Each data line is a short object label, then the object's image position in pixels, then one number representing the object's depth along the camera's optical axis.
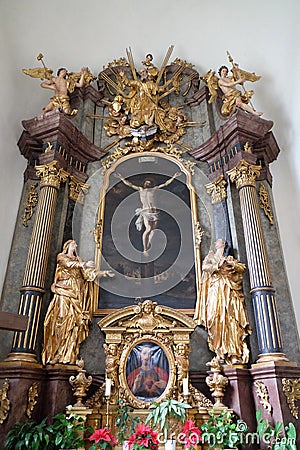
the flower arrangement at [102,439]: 4.95
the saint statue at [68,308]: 6.52
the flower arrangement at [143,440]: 4.62
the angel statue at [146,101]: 9.29
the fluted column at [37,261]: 6.34
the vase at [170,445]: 4.65
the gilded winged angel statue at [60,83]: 8.77
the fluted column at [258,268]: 6.38
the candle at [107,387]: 5.72
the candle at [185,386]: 6.02
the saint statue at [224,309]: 6.53
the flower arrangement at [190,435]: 4.97
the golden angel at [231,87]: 8.70
